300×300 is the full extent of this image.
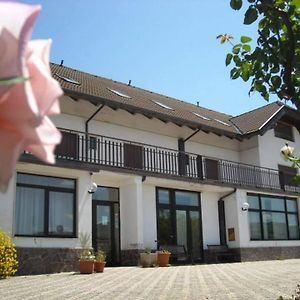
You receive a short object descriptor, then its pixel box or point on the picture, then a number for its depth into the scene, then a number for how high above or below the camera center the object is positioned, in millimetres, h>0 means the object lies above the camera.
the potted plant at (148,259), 12035 -754
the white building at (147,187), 11080 +1694
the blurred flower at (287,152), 3004 +615
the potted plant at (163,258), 12386 -756
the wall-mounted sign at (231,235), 15731 -94
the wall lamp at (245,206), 15838 +1063
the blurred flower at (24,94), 574 +222
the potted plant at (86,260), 9911 -611
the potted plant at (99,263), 10239 -716
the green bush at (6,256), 9020 -413
